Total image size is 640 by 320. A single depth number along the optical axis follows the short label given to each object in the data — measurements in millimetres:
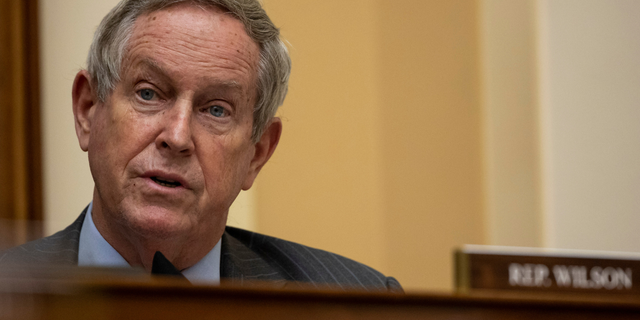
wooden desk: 1897
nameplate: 2217
